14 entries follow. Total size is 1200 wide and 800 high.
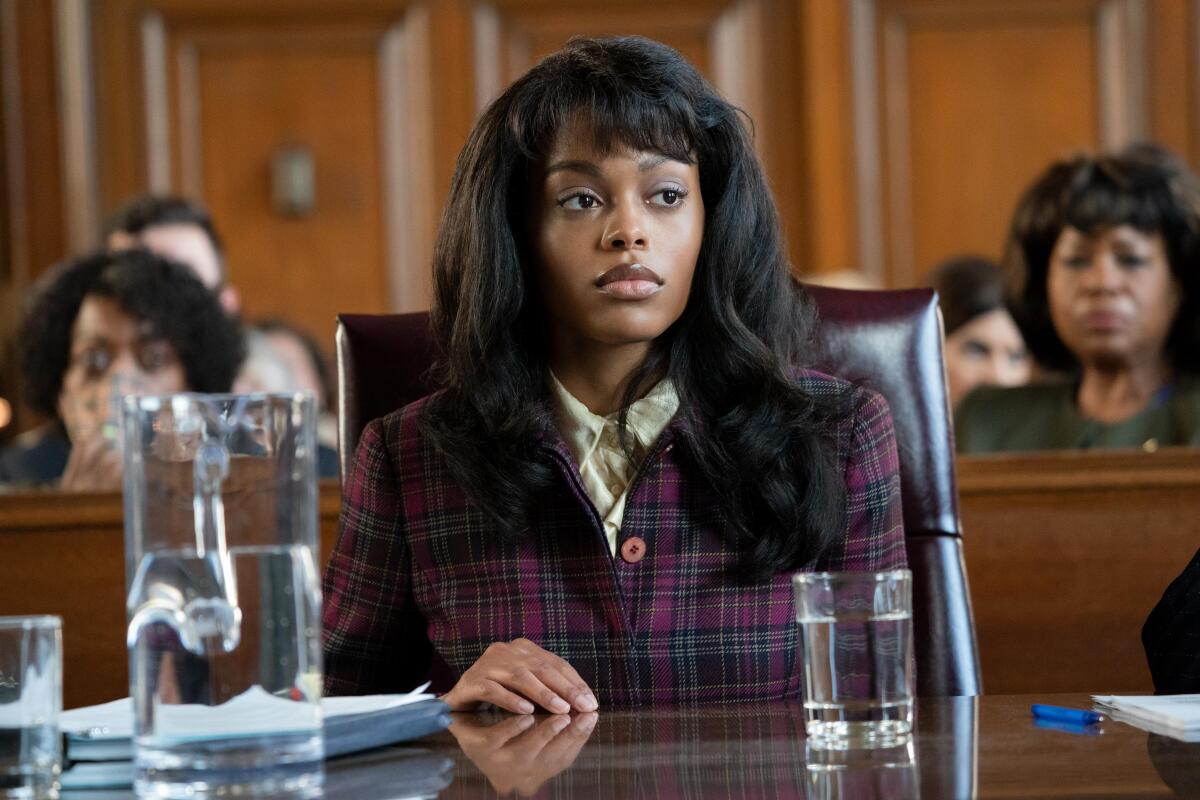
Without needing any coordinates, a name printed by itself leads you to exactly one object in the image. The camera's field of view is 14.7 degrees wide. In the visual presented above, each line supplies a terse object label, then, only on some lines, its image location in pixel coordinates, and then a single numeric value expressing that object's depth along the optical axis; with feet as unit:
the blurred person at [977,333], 20.30
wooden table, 9.30
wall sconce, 25.26
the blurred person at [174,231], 20.31
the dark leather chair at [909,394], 11.46
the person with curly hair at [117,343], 15.17
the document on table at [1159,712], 9.64
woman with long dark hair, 11.01
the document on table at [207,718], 9.36
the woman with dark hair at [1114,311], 15.00
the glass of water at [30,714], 9.53
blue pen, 9.83
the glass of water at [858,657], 9.70
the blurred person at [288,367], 18.95
